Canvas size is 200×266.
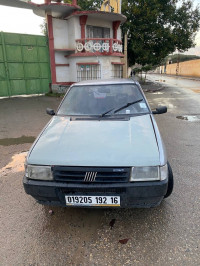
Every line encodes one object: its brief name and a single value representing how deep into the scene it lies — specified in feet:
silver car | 6.75
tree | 54.49
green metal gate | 38.75
